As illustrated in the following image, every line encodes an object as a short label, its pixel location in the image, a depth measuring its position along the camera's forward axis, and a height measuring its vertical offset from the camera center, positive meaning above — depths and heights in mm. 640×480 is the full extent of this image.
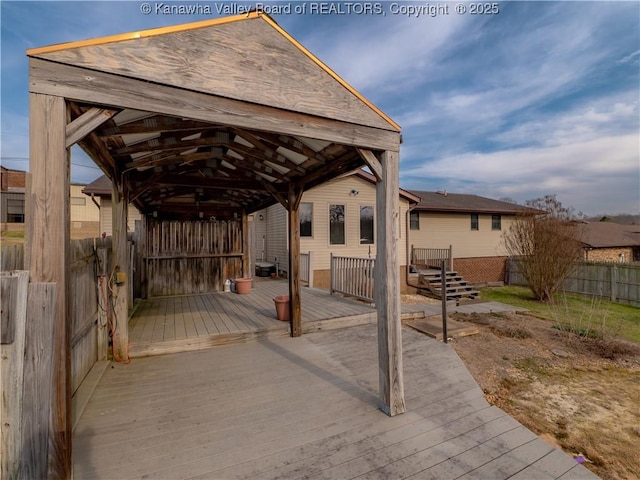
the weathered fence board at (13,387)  1577 -790
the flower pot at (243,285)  7953 -1146
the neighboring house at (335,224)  10359 +773
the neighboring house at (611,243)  19402 -234
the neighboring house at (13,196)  19031 +3522
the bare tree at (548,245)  10203 -151
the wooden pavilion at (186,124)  1702 +1093
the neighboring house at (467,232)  14086 +533
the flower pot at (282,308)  5352 -1220
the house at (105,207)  8547 +1252
